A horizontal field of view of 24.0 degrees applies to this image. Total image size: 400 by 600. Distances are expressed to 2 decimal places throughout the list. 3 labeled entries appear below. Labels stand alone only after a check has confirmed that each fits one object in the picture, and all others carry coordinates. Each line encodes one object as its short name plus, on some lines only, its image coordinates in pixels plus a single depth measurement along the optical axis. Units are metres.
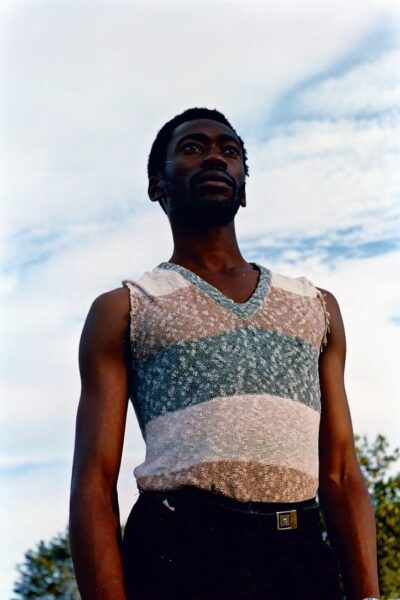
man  3.21
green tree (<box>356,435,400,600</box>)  18.28
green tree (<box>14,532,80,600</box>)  25.56
